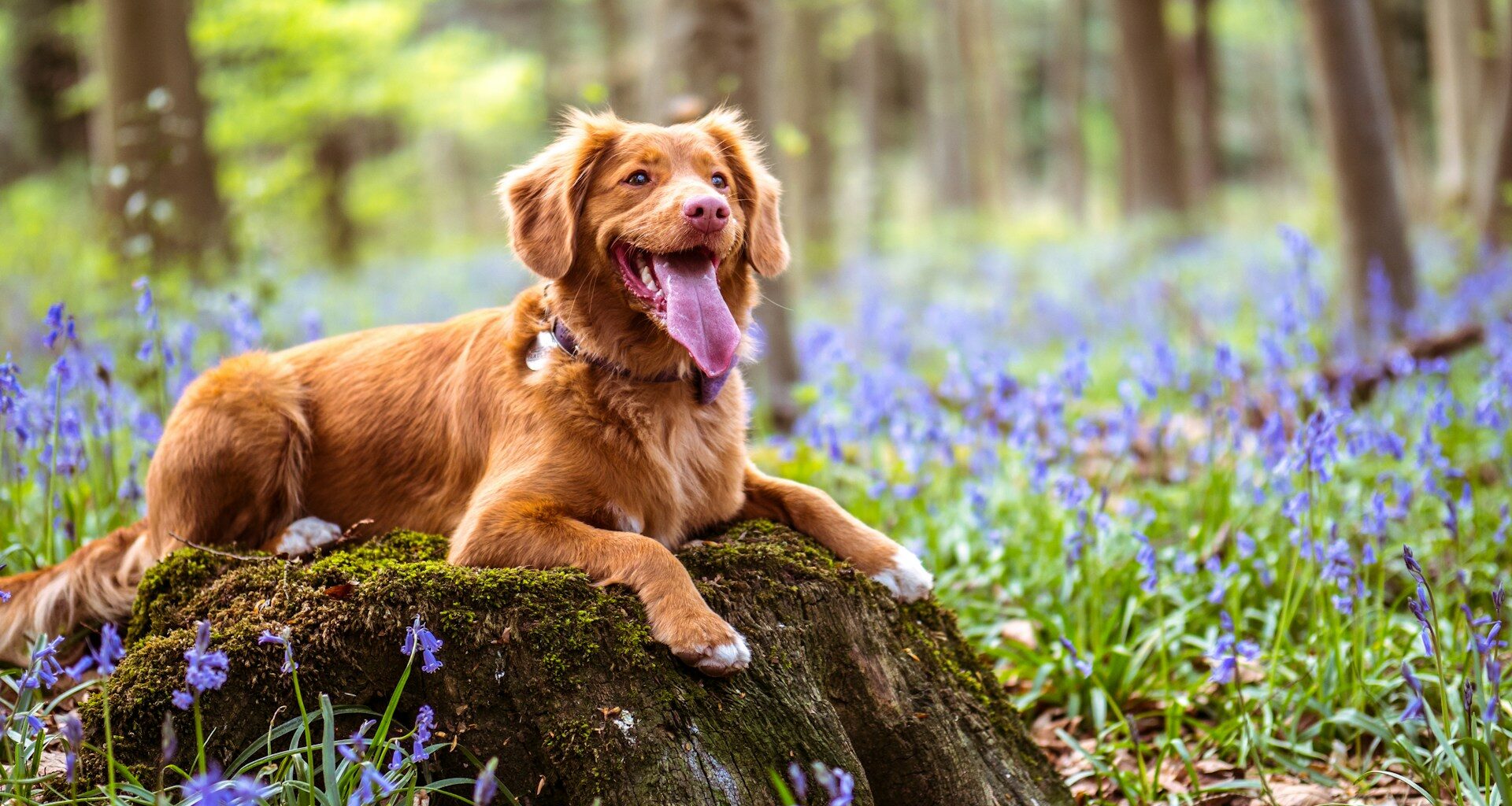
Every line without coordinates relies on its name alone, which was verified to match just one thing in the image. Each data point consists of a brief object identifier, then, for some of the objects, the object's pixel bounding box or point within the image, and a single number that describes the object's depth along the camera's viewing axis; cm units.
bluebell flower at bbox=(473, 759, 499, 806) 161
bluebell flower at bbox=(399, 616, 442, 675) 219
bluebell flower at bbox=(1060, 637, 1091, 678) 316
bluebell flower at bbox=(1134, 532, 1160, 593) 317
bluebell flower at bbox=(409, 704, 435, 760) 214
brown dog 285
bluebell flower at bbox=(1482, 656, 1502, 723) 210
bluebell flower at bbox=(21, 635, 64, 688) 216
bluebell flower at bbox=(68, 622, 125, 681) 195
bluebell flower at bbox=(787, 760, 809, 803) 175
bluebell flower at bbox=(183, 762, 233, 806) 144
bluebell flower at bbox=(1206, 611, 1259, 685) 293
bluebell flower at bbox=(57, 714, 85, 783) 158
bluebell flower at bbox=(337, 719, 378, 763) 171
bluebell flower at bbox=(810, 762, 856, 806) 175
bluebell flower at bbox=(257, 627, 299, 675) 208
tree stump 233
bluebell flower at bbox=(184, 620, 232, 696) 173
